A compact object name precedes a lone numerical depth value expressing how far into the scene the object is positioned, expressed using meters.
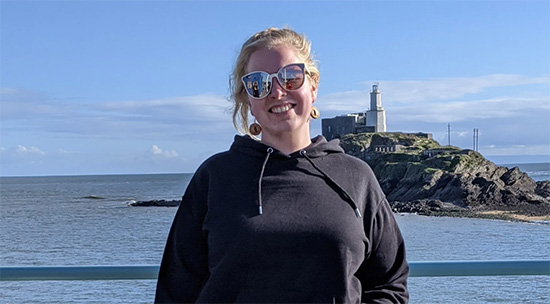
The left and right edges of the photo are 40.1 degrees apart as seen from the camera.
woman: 1.85
